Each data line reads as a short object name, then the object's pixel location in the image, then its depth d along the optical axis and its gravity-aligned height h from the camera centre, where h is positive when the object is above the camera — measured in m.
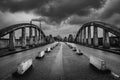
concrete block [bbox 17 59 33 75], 6.46 -2.02
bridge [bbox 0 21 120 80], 5.99 -2.46
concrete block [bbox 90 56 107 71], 6.91 -1.97
